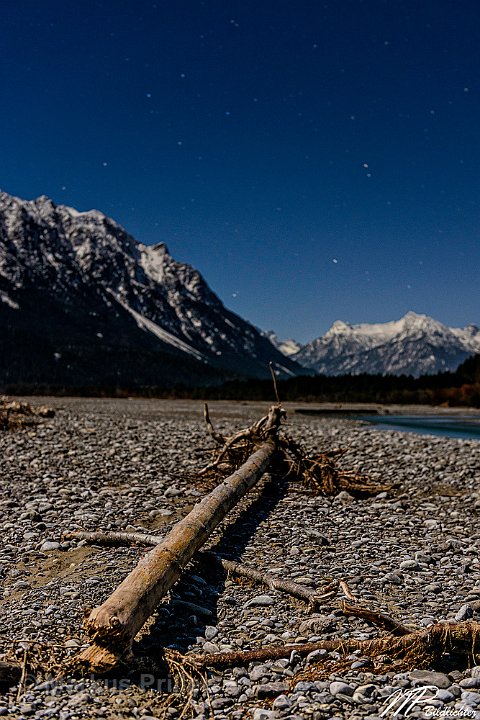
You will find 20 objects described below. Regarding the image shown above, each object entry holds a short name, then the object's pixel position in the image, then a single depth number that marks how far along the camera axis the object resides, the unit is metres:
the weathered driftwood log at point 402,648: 6.06
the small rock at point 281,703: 5.26
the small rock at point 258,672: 5.77
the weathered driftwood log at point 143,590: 5.79
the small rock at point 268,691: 5.52
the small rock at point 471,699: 5.24
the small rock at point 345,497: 14.10
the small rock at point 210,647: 6.35
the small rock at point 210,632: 6.70
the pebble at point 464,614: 7.09
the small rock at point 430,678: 5.58
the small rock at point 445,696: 5.32
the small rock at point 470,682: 5.56
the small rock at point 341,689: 5.48
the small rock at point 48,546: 9.53
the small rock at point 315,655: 6.08
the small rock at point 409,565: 9.09
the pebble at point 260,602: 7.64
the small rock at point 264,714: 5.06
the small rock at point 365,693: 5.37
